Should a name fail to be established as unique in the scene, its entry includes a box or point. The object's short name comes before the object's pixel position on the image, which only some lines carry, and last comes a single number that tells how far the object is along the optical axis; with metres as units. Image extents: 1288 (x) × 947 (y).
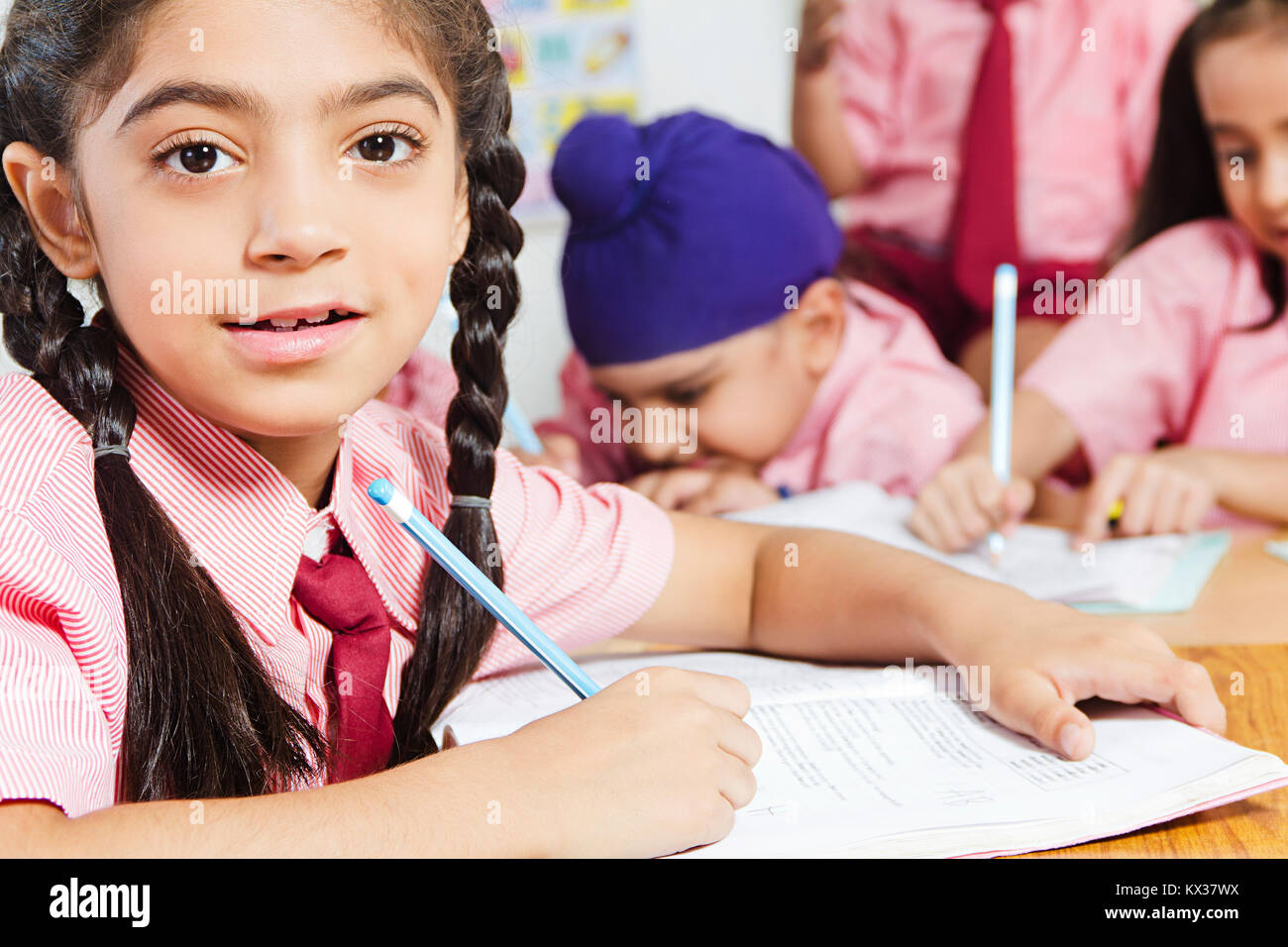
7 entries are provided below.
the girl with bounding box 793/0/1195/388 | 1.37
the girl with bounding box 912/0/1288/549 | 1.18
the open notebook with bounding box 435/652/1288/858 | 0.47
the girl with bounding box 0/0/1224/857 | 0.45
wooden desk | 0.48
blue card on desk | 0.80
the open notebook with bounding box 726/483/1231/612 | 0.82
